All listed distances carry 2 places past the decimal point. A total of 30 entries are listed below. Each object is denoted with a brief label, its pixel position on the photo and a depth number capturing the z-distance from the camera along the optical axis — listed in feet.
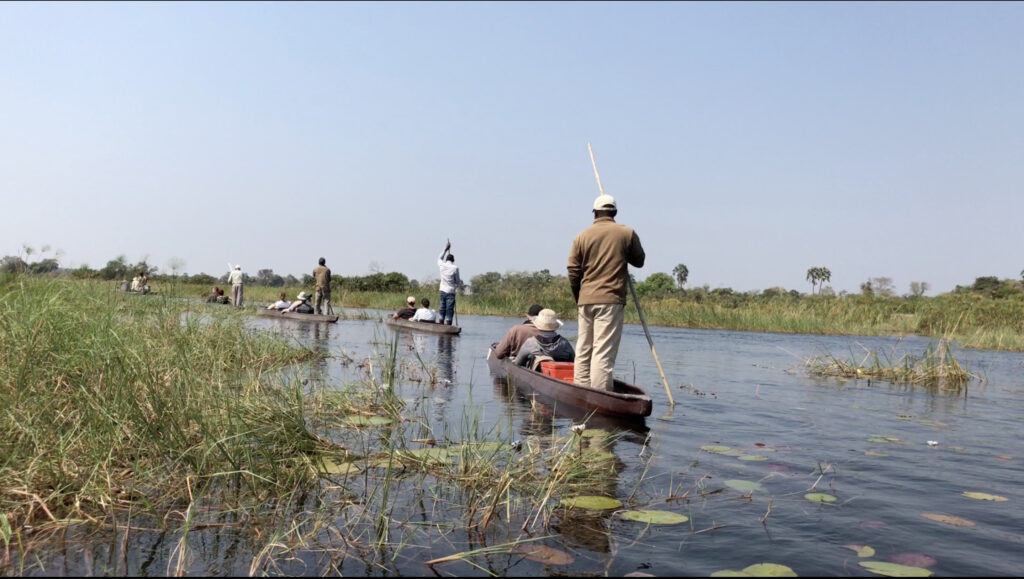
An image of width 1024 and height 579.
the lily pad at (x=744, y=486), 15.72
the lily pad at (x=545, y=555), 11.03
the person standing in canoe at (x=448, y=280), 64.44
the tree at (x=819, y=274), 350.21
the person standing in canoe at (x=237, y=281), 77.97
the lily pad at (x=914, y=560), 11.39
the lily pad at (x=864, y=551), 11.74
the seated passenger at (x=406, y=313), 70.08
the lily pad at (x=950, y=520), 13.83
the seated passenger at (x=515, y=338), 34.78
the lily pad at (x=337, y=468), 15.30
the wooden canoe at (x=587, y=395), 23.43
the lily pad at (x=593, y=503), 13.75
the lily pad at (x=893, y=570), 10.75
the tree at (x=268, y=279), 176.06
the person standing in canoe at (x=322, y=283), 75.77
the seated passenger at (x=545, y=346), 32.19
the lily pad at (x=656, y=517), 13.15
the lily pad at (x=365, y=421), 20.55
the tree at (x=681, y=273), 378.73
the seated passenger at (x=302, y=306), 76.64
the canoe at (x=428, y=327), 61.79
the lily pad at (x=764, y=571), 10.52
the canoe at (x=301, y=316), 71.97
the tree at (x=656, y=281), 321.26
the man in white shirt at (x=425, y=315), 65.87
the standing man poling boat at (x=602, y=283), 25.27
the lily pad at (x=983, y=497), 15.70
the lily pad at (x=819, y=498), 15.14
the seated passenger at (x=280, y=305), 75.82
